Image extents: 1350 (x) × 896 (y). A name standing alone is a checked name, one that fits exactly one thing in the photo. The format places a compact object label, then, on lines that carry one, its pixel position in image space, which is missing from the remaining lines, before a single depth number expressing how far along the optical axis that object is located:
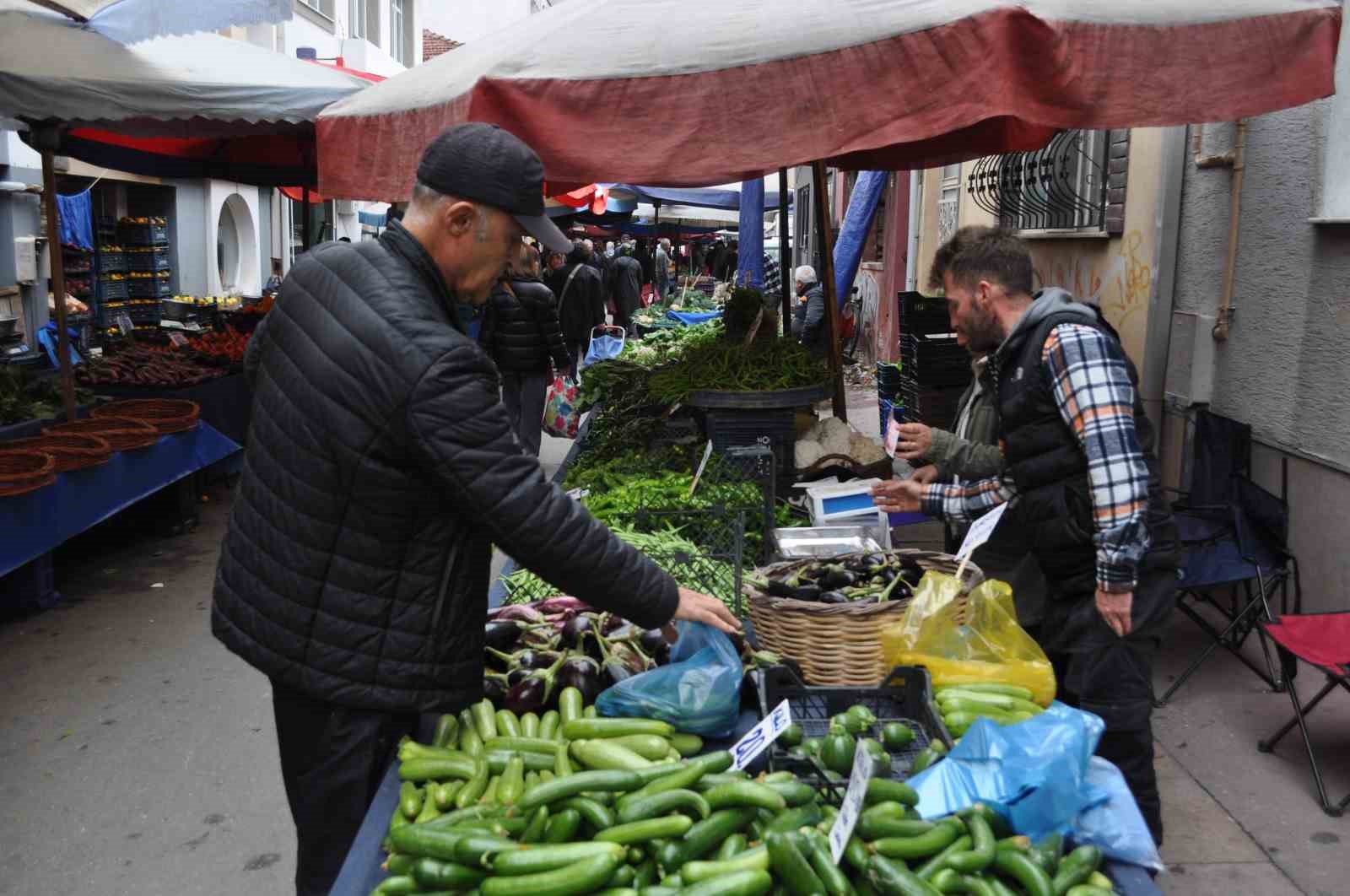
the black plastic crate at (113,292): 18.81
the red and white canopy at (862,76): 3.69
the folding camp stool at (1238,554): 4.88
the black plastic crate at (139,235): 19.64
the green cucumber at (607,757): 2.27
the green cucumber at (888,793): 2.12
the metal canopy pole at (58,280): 7.70
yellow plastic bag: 2.86
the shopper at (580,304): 14.44
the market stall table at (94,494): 5.98
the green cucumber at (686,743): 2.48
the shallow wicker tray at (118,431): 7.20
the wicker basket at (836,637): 3.31
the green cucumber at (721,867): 1.89
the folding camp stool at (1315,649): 3.97
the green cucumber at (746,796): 2.05
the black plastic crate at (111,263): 18.73
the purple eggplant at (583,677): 2.75
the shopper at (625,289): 21.83
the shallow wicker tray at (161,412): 7.92
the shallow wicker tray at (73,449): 6.48
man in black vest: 3.09
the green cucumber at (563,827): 2.01
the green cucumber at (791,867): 1.85
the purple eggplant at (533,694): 2.71
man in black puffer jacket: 2.17
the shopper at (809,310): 12.59
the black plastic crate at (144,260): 19.81
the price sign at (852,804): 1.90
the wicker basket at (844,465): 5.83
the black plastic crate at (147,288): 19.86
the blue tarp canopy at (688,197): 19.20
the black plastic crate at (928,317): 8.09
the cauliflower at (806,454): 5.96
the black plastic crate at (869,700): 2.67
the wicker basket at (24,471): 5.80
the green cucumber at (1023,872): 1.92
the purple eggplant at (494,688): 2.77
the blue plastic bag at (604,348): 12.75
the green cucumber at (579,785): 2.06
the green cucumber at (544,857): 1.89
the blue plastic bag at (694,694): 2.54
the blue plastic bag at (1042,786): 2.12
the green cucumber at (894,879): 1.86
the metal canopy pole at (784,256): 7.52
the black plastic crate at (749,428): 5.88
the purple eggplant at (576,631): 3.08
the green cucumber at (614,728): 2.44
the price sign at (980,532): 3.26
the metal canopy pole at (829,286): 6.65
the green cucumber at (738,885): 1.82
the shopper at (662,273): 33.19
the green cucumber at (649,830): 1.97
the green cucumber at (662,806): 2.02
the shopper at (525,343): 9.97
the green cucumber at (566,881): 1.84
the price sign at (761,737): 2.22
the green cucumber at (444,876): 1.95
